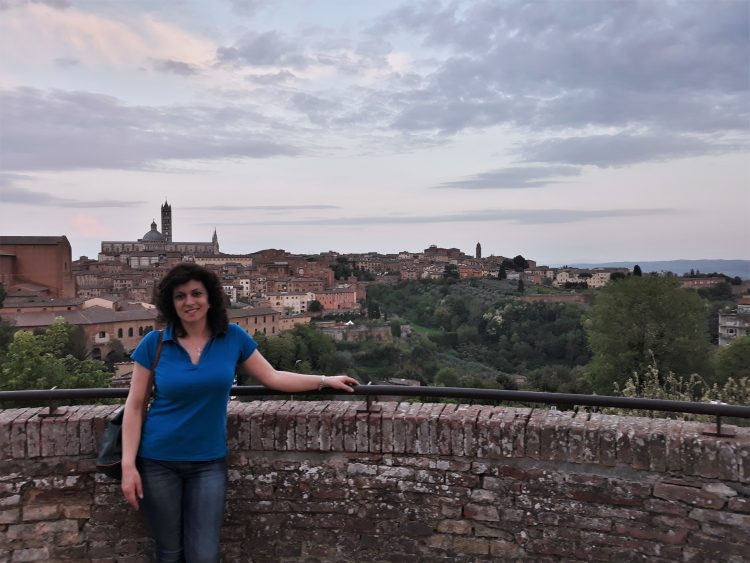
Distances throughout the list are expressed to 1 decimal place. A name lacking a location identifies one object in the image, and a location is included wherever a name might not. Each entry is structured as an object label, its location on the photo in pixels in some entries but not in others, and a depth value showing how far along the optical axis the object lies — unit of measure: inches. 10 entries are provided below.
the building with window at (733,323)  1615.7
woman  99.2
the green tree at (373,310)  3331.7
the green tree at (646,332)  787.4
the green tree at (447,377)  1325.8
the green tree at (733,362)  829.8
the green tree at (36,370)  813.2
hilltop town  2443.4
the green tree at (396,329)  2712.8
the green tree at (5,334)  1609.1
